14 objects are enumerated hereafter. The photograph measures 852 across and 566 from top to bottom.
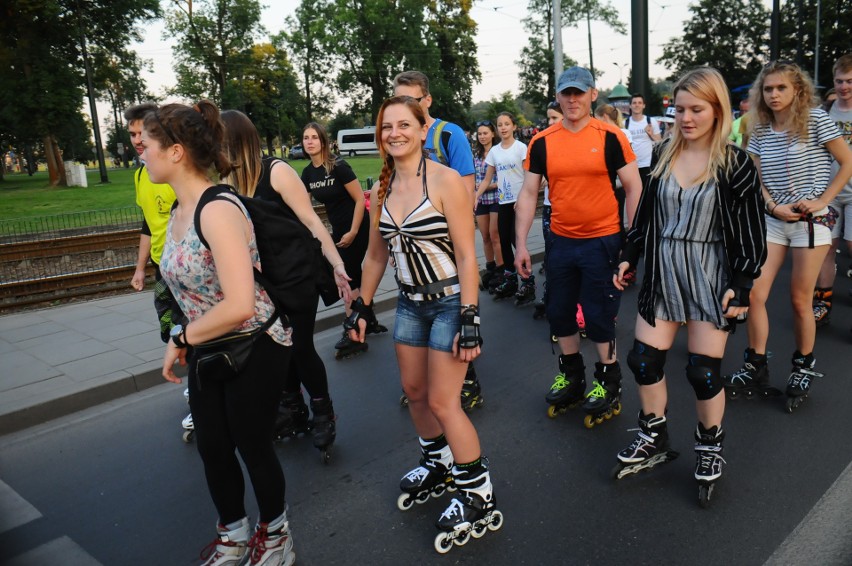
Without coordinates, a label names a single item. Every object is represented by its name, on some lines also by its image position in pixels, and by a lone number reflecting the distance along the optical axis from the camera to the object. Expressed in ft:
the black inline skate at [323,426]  12.99
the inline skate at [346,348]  19.66
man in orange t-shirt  13.52
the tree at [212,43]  177.58
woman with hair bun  7.99
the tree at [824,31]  144.25
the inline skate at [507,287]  25.93
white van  202.39
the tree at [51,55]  104.73
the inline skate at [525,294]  24.80
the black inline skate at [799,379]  14.11
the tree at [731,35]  177.58
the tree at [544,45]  164.35
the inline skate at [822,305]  19.42
